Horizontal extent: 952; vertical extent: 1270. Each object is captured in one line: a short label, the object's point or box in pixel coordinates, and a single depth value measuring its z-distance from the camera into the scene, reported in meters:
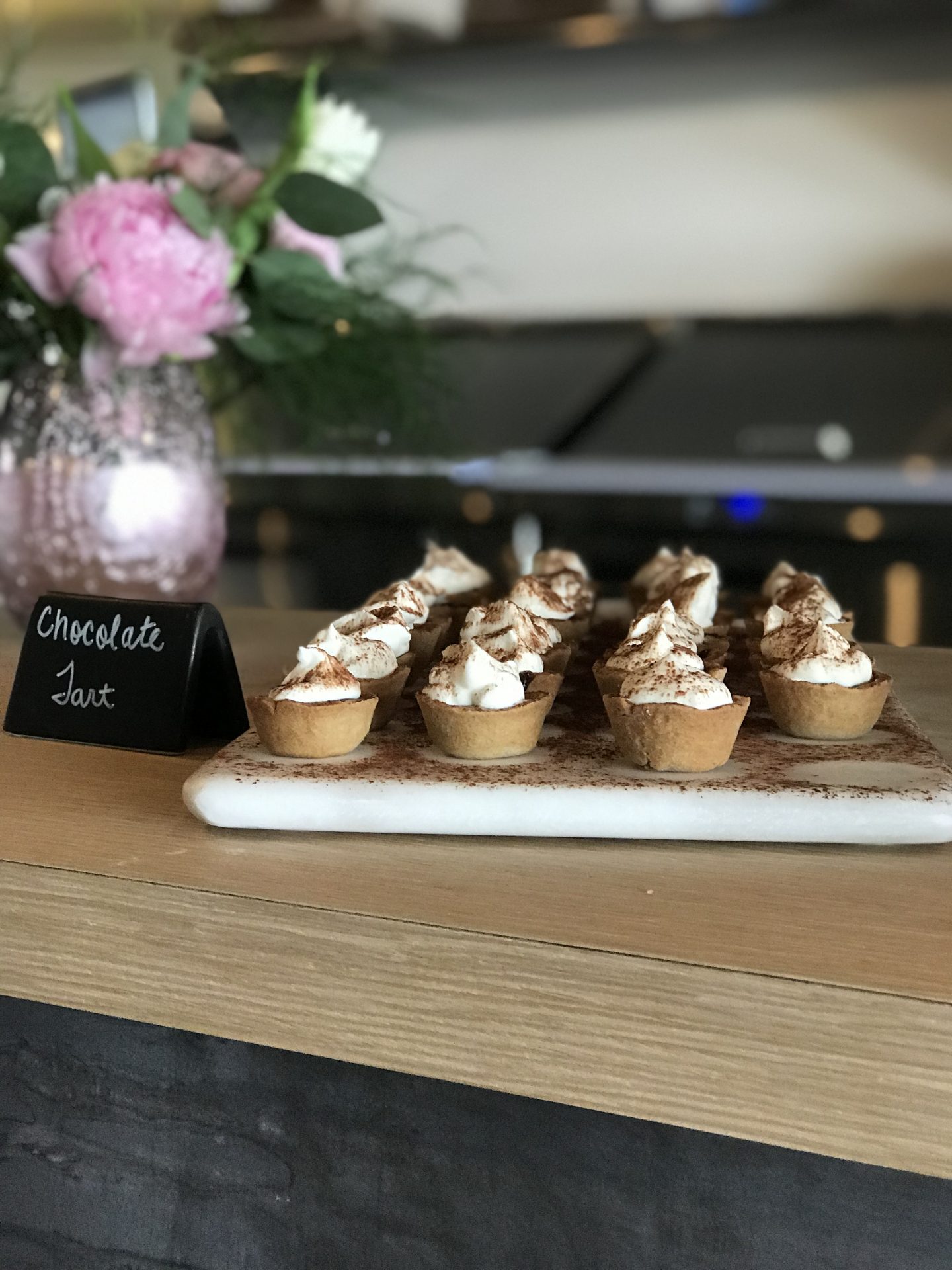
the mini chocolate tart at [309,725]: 0.79
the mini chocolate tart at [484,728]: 0.80
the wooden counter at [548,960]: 0.57
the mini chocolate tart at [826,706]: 0.82
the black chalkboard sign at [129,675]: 0.92
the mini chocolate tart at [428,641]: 0.99
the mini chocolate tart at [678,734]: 0.76
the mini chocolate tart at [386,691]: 0.85
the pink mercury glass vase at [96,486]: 1.30
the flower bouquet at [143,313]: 1.20
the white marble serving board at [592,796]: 0.72
